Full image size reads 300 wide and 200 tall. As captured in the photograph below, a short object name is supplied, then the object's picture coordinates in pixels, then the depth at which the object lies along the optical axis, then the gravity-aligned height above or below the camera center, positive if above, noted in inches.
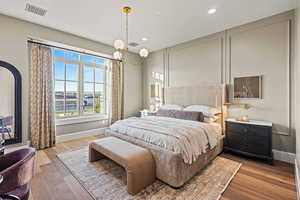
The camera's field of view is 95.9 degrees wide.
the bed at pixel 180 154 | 73.6 -29.8
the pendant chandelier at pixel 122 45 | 99.0 +40.0
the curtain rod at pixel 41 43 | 126.4 +55.2
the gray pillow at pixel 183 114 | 121.4 -15.0
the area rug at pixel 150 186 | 69.1 -48.9
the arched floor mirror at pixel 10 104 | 112.3 -3.5
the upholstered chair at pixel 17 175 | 47.7 -28.4
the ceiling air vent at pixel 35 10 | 101.0 +69.9
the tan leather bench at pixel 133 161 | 69.5 -33.8
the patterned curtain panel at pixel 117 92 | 186.2 +10.3
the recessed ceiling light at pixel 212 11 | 103.3 +68.7
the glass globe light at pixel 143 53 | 111.6 +38.6
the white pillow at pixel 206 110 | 124.9 -10.5
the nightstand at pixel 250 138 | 101.3 -31.8
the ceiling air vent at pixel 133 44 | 170.2 +71.1
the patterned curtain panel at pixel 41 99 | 127.0 +0.7
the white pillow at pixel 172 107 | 159.5 -9.3
